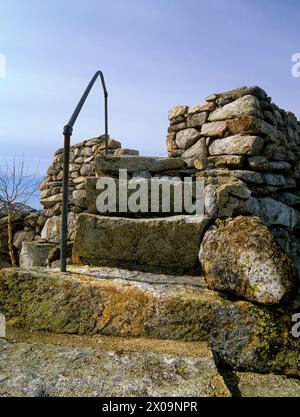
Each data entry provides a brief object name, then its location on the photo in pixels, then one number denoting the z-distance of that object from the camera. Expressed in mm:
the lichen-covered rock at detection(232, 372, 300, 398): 1430
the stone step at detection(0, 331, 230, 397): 1273
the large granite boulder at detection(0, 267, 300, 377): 1629
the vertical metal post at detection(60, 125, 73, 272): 2221
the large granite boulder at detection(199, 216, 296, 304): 1725
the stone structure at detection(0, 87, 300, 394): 1697
